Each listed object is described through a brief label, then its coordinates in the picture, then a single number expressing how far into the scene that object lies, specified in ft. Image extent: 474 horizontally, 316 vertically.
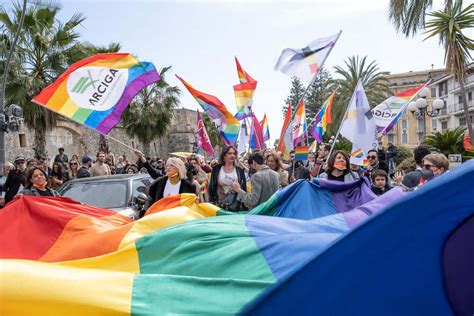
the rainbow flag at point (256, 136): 42.18
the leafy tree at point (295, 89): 215.86
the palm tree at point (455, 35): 54.00
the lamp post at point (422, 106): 57.67
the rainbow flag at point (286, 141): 37.55
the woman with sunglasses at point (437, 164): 16.94
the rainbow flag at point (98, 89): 23.30
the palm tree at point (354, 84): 150.92
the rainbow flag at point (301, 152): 31.81
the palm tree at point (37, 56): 61.16
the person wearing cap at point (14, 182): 31.83
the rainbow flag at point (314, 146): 62.19
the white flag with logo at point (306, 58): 34.42
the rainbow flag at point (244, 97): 39.47
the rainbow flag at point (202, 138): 45.35
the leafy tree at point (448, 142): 60.90
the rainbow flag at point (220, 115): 33.83
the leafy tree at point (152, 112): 107.24
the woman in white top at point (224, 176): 22.20
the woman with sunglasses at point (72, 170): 40.98
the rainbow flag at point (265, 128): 63.77
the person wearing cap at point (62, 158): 46.98
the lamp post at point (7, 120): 43.50
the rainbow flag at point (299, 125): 45.51
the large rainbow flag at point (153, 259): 7.71
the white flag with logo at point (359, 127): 28.32
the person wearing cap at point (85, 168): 36.19
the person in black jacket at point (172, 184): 20.52
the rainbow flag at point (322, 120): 53.21
